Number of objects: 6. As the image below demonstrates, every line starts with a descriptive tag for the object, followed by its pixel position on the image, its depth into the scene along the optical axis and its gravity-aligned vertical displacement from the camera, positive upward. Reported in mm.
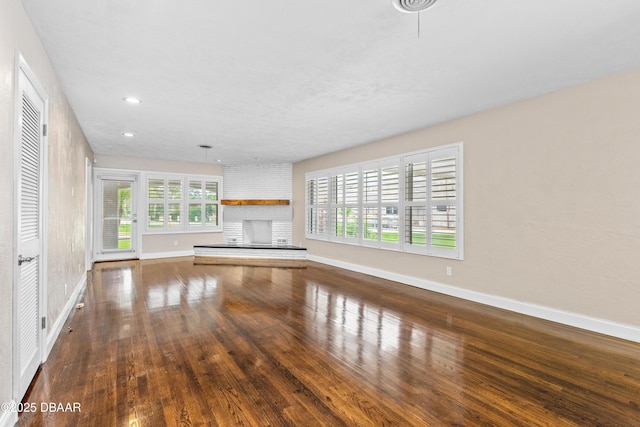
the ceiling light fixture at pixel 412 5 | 1944 +1306
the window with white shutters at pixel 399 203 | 4551 +222
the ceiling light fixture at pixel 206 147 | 6188 +1352
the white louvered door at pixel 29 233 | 1938 -133
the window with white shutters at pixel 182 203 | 7883 +307
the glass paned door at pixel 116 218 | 7312 -84
